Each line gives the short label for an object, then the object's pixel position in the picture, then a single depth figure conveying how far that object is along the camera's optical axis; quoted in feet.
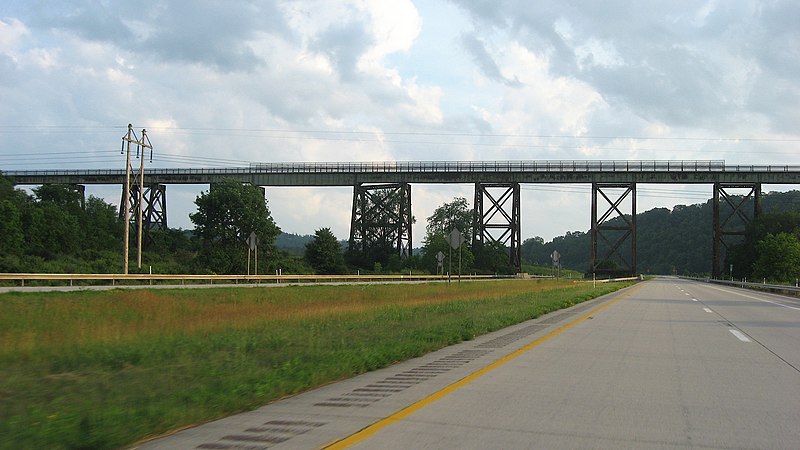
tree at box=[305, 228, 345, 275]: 256.32
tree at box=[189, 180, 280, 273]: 255.70
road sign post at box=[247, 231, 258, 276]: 144.56
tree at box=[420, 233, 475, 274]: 276.82
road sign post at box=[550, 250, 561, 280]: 173.24
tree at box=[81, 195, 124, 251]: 321.93
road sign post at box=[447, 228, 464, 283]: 114.48
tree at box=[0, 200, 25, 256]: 246.27
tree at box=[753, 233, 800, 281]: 261.65
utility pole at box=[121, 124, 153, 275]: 135.66
